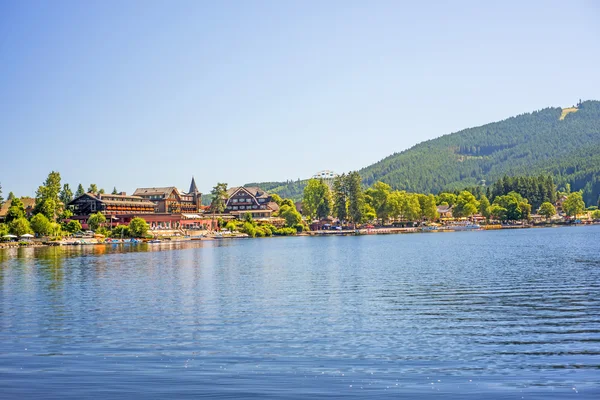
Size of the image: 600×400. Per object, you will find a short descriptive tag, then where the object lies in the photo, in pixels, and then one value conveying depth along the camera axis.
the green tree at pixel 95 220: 127.88
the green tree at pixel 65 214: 125.56
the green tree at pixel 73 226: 122.25
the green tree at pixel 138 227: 126.06
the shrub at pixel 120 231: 126.19
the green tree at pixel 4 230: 104.38
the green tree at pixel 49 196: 116.50
